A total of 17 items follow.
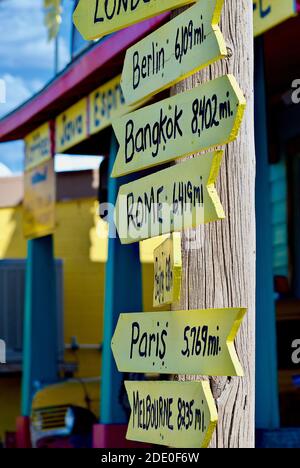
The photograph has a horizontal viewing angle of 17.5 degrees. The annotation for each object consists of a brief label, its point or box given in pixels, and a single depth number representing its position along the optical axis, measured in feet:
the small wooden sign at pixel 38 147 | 37.22
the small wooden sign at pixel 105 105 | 29.66
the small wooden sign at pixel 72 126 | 33.30
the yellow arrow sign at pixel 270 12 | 21.17
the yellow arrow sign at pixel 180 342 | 10.76
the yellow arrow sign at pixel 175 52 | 11.52
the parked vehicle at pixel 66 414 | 34.06
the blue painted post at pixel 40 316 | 38.70
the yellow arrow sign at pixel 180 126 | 11.17
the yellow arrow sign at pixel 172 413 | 10.92
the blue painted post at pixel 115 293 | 29.86
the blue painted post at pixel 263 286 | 24.81
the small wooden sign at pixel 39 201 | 36.65
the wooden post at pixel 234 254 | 11.44
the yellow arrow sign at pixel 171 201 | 11.22
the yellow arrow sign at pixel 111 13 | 12.67
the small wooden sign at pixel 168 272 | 11.73
